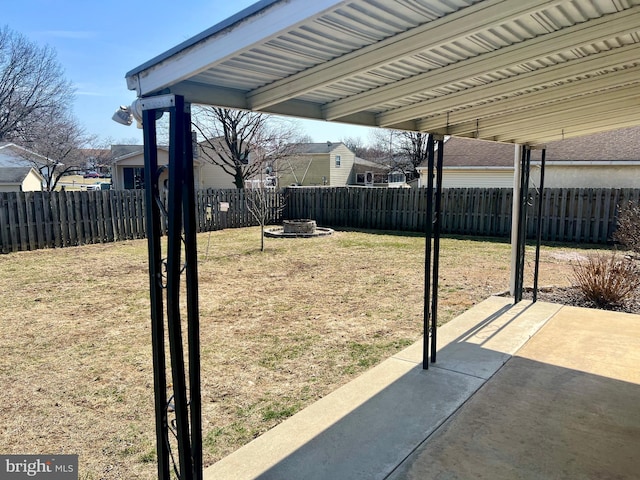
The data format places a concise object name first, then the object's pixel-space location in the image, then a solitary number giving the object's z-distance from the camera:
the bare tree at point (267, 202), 15.76
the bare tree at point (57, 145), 22.86
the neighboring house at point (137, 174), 26.50
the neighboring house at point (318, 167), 33.09
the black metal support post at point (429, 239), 3.48
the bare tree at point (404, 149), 34.09
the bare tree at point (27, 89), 22.64
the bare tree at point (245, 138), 20.69
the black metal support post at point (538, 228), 5.43
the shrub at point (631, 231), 6.94
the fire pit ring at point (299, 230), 13.08
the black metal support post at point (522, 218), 5.42
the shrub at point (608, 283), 5.61
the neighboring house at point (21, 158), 22.05
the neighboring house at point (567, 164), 13.73
